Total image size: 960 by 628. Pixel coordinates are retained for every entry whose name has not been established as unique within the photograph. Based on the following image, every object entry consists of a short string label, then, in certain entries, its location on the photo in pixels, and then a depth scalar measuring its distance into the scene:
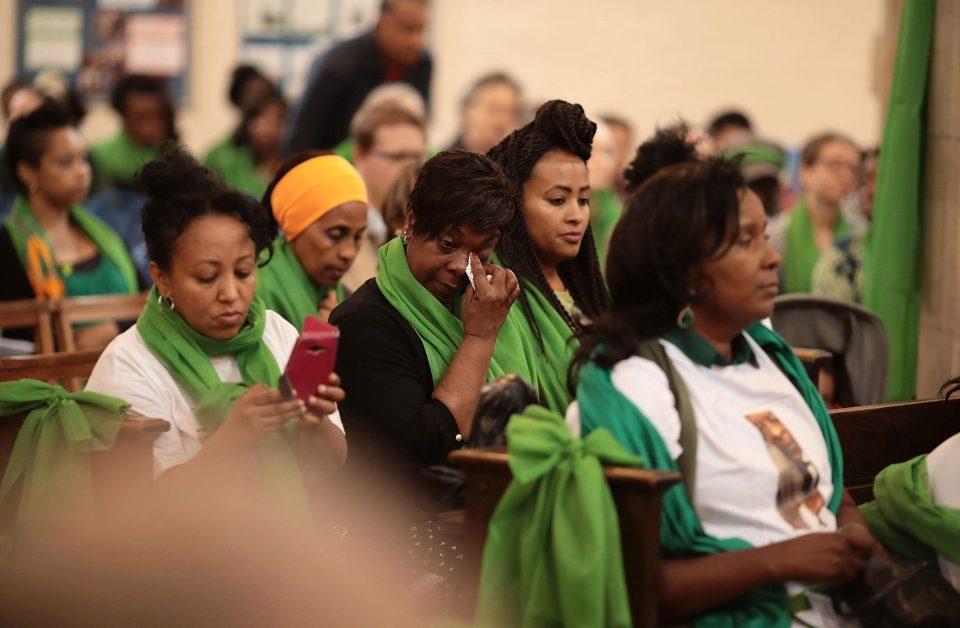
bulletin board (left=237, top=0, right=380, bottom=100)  20.72
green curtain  9.09
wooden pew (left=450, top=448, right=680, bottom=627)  4.38
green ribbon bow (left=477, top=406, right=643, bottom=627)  4.35
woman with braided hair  7.02
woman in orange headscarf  8.03
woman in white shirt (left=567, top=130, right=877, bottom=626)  4.57
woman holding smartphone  6.27
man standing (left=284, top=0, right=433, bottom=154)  14.39
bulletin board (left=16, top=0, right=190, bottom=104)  20.48
